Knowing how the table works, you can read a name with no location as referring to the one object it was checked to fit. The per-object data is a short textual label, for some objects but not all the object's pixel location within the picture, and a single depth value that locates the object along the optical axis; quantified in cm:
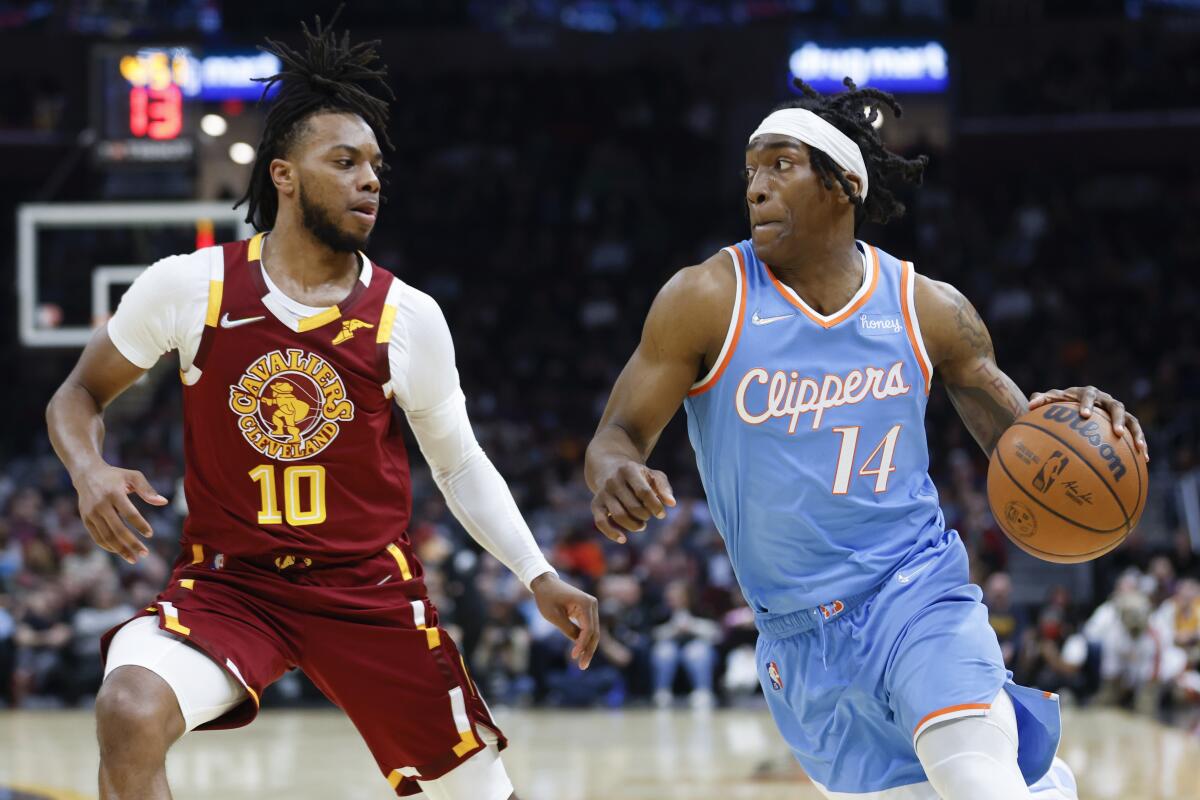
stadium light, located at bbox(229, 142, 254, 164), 1120
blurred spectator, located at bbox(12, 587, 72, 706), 1337
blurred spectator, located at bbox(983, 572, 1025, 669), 1293
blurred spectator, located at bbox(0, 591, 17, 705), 1332
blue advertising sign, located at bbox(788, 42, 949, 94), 1883
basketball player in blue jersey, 386
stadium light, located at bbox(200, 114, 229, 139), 1117
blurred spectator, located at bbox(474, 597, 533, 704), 1323
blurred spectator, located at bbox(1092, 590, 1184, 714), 1268
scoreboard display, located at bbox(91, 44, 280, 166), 1120
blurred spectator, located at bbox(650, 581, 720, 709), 1328
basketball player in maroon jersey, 401
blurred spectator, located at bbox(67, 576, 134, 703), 1330
